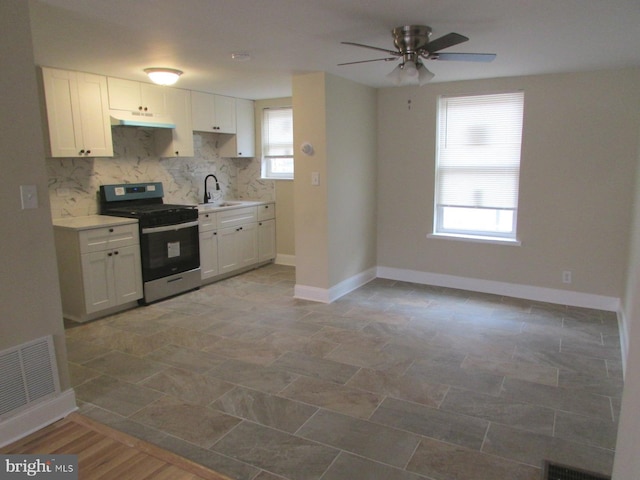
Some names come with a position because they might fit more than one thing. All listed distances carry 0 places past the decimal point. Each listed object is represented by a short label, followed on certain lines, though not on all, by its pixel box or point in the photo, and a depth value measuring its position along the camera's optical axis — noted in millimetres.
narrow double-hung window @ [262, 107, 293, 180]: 6309
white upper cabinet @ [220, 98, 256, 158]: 6195
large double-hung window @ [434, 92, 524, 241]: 4746
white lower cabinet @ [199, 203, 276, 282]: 5336
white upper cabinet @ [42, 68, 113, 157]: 4078
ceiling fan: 2898
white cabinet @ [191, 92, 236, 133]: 5520
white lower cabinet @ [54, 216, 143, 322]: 4047
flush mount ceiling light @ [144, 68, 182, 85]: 4168
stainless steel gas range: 4613
